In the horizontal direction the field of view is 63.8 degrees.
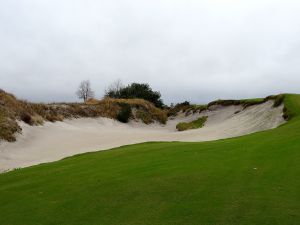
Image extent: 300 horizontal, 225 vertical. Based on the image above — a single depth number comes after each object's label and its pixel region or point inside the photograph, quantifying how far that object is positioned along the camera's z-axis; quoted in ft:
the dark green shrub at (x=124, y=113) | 93.71
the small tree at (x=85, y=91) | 187.53
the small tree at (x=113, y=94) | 147.04
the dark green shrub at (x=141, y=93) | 138.95
